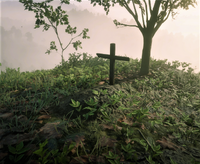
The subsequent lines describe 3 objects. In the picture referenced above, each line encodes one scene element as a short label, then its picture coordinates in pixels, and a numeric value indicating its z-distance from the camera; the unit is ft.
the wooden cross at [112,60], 11.46
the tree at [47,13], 17.81
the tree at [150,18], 15.94
